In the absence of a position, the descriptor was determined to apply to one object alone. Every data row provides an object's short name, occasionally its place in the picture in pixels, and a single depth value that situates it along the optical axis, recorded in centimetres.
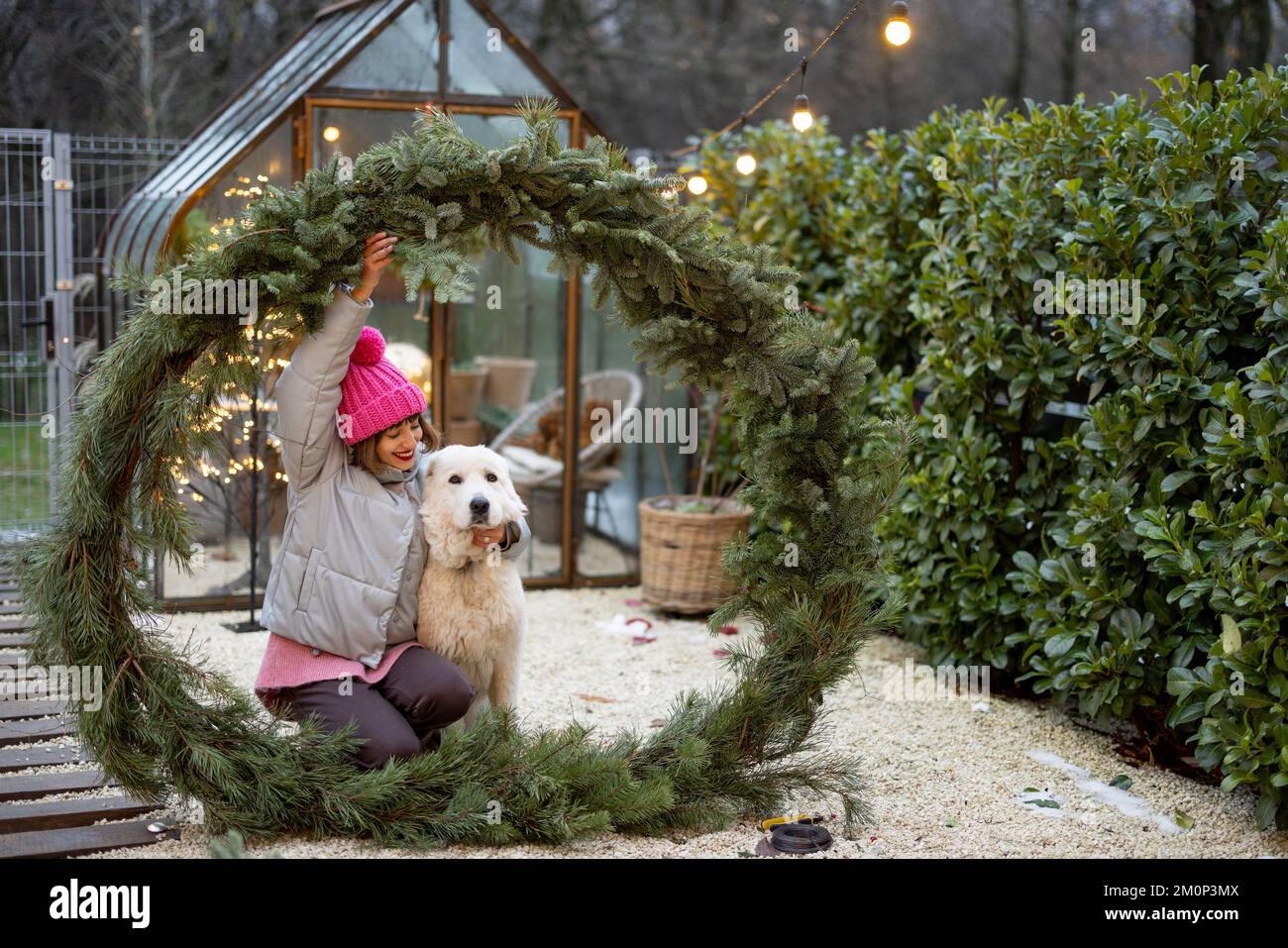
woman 379
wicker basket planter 713
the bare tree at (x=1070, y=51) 1831
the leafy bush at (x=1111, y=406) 403
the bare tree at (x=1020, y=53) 1856
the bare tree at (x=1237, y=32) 1153
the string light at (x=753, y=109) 480
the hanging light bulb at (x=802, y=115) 611
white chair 786
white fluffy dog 393
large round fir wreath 360
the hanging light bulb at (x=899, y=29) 479
